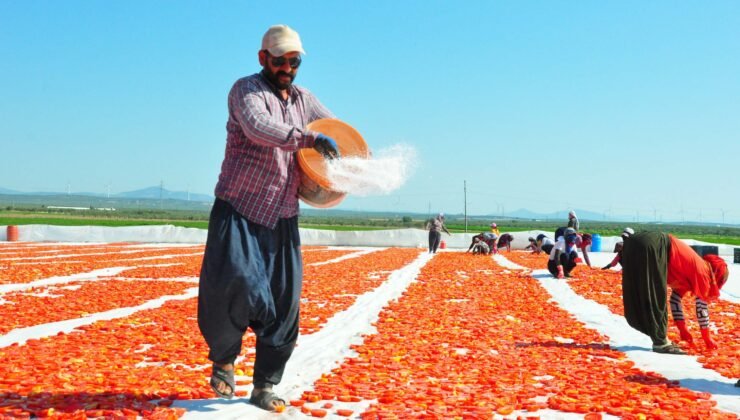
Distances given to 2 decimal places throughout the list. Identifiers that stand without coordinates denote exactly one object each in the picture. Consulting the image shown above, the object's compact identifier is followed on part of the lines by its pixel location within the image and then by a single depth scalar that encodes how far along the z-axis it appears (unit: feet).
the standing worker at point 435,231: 86.33
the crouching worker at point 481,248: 88.21
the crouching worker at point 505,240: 98.37
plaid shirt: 11.30
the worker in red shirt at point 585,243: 63.10
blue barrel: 102.37
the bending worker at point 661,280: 20.56
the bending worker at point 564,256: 50.03
